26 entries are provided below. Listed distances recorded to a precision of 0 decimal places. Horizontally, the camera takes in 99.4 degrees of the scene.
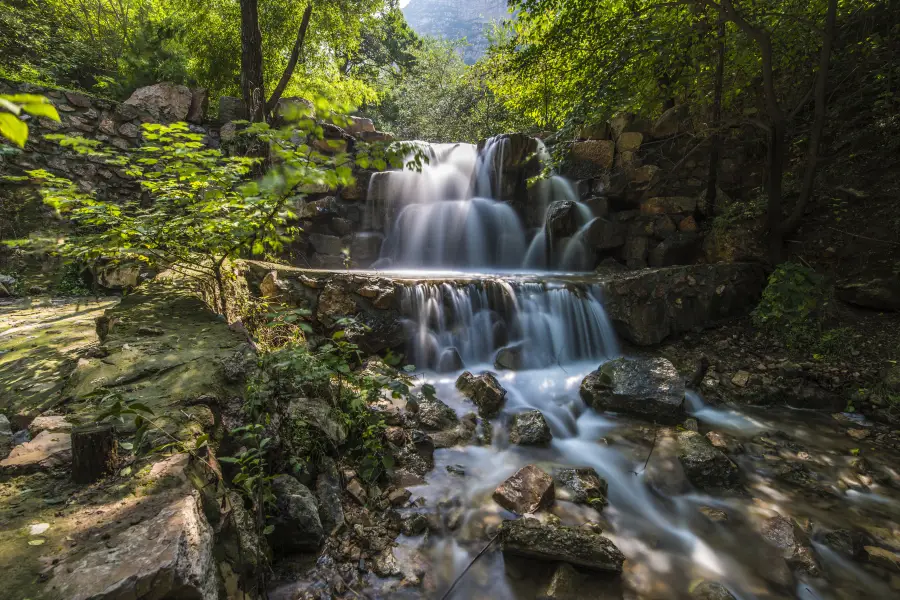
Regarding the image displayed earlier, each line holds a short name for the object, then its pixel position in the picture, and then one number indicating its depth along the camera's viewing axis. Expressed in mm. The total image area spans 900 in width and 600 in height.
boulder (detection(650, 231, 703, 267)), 7828
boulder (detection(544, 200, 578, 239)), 8785
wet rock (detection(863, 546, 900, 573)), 2608
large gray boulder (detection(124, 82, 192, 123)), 8250
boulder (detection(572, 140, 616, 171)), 9594
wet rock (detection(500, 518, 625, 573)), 2455
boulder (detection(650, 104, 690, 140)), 8914
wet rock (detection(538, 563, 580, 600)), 2305
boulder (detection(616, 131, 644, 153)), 9227
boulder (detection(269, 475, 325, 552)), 2229
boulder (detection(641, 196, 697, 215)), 8203
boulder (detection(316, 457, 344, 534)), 2484
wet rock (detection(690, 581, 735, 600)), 2371
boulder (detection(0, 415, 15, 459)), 1820
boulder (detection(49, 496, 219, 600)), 1035
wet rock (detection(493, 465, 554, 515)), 3066
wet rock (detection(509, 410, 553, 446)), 4070
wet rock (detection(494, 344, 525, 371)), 5668
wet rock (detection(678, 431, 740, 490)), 3430
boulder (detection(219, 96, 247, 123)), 9305
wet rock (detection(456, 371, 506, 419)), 4520
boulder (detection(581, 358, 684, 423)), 4434
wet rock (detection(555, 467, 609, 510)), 3217
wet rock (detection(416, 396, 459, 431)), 4027
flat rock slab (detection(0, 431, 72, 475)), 1532
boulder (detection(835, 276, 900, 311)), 5410
